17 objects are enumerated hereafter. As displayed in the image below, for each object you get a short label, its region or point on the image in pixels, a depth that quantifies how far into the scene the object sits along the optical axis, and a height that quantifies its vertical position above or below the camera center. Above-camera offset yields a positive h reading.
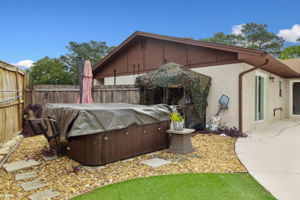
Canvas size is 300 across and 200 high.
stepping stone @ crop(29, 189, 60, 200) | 2.70 -1.33
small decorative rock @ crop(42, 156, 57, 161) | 4.24 -1.30
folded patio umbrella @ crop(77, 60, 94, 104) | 7.28 +0.43
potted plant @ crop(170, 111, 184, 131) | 4.72 -0.65
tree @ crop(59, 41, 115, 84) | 26.91 +6.01
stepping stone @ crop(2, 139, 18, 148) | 5.08 -1.22
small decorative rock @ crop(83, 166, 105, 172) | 3.65 -1.31
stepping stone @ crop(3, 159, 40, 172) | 3.73 -1.30
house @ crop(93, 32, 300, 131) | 7.15 +0.98
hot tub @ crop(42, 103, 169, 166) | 3.66 -0.71
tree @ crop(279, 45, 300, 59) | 22.37 +4.47
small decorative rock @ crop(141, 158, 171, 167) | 3.97 -1.34
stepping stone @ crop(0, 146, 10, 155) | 4.47 -1.22
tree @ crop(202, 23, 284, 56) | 23.84 +6.61
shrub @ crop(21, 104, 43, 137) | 6.56 -0.64
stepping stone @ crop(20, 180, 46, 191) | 2.98 -1.33
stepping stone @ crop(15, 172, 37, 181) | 3.34 -1.33
